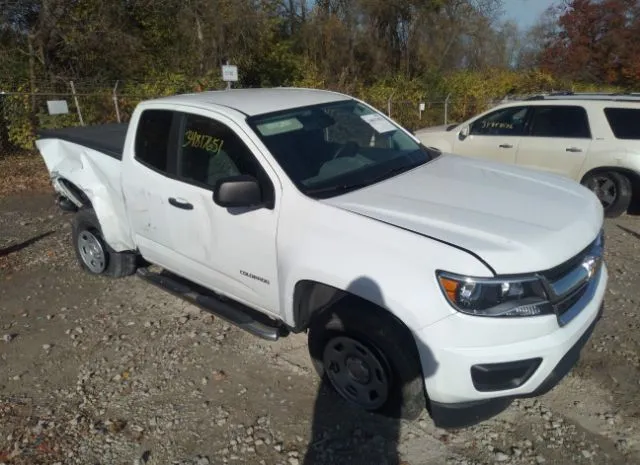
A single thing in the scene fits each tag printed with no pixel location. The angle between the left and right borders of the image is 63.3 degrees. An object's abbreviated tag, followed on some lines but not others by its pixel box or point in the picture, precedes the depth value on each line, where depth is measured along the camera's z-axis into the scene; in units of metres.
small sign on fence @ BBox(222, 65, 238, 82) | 10.41
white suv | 6.54
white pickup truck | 2.47
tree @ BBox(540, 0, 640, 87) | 24.44
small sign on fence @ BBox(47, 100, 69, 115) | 10.95
